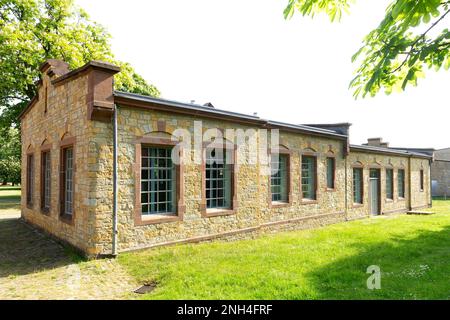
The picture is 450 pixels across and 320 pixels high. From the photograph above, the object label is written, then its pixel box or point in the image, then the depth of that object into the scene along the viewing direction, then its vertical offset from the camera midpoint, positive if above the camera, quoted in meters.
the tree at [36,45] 17.80 +7.90
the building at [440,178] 32.69 -1.22
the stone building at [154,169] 7.61 -0.05
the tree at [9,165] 41.72 +0.50
